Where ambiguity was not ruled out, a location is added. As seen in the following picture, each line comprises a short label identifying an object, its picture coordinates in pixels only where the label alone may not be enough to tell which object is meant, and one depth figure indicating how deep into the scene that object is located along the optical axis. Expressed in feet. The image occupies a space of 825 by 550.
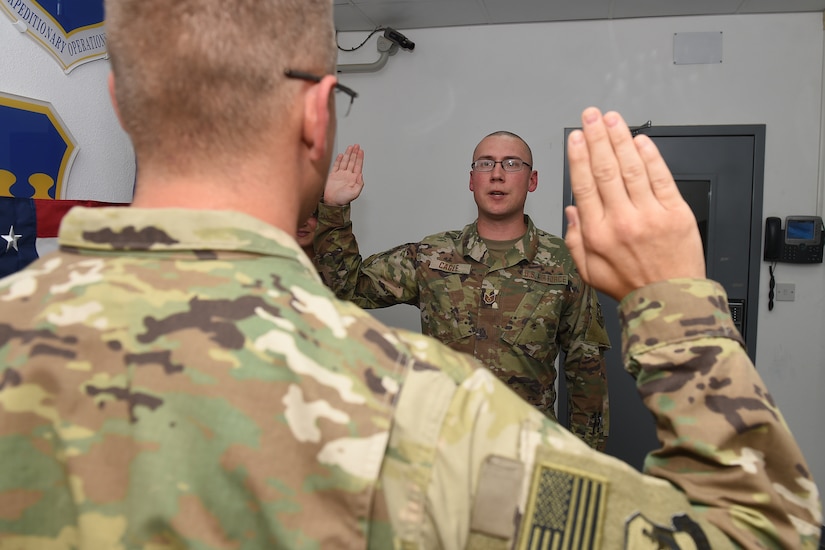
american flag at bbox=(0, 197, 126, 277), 4.77
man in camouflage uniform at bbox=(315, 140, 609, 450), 6.88
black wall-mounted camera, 10.09
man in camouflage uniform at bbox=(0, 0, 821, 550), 1.59
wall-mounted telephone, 9.25
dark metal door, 9.57
